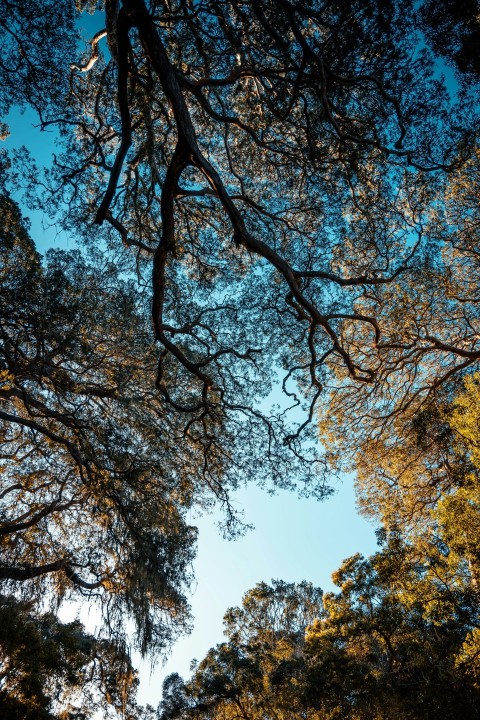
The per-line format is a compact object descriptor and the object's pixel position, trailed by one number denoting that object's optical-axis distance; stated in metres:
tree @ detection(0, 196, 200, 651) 5.45
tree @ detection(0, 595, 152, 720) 6.23
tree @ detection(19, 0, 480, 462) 4.86
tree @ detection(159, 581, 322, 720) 10.73
